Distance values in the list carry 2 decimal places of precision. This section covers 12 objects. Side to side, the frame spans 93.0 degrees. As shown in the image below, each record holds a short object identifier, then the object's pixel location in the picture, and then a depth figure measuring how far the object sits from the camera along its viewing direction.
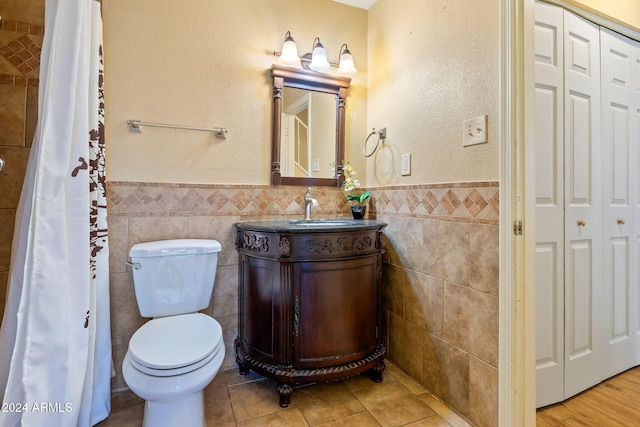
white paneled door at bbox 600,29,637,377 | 1.73
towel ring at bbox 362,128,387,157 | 2.07
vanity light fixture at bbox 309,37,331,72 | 1.96
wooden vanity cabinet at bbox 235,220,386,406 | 1.53
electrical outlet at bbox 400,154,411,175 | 1.83
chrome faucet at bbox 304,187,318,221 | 1.95
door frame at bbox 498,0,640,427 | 1.24
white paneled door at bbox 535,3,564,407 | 1.49
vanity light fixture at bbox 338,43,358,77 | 2.06
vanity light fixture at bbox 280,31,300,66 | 1.92
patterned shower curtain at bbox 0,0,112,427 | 1.03
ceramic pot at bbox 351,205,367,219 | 2.10
